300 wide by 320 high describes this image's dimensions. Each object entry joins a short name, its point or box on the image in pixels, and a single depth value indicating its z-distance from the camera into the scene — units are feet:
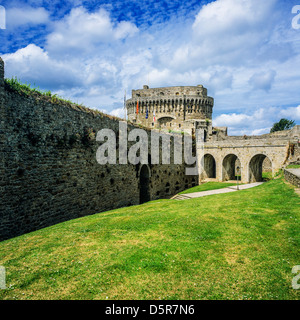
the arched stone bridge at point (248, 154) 92.02
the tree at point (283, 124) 245.86
